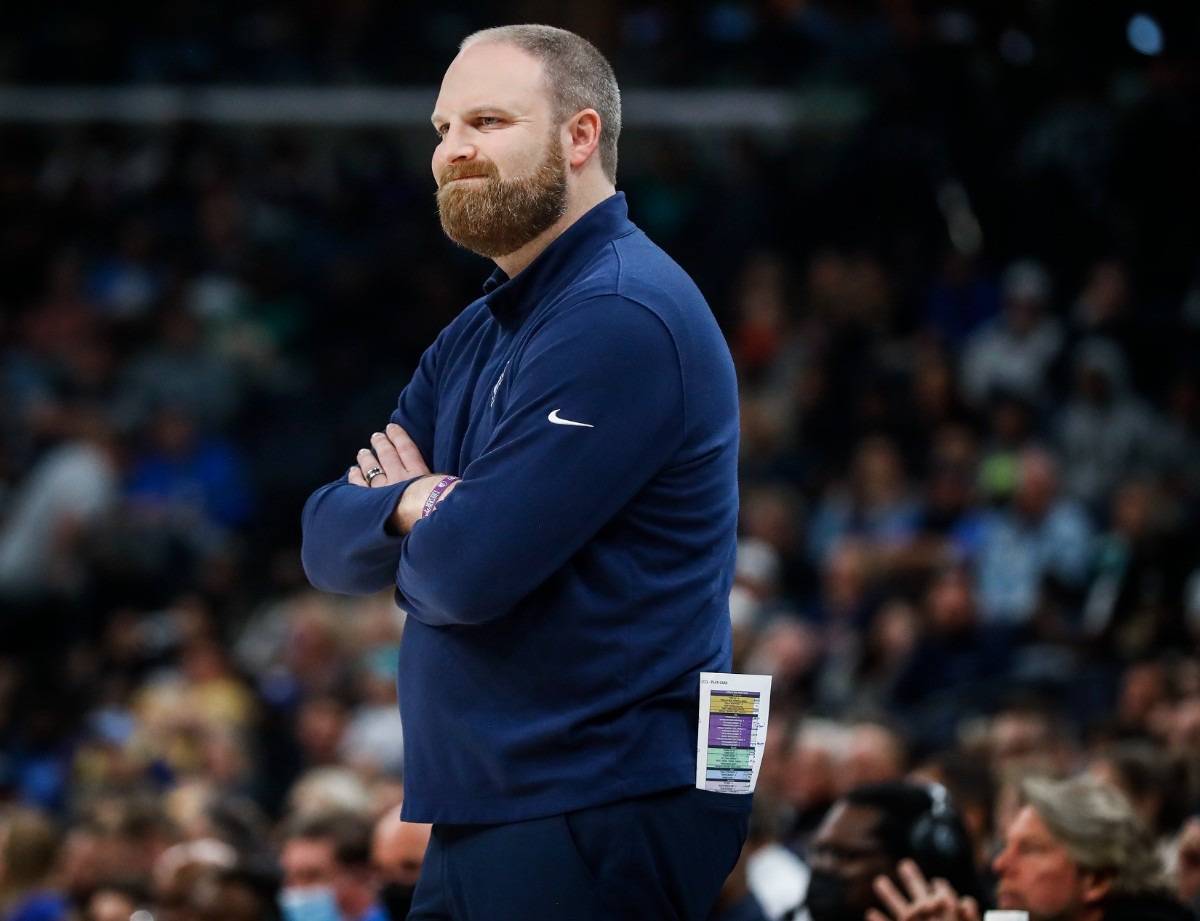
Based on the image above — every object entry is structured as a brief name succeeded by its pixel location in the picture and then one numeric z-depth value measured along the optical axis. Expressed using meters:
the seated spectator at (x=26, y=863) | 11.30
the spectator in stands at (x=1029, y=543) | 15.99
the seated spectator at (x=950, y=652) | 14.72
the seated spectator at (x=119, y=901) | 9.41
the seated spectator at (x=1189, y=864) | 8.57
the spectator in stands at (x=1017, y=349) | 18.09
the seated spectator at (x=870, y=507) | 16.83
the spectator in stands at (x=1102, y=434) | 17.08
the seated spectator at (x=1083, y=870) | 6.85
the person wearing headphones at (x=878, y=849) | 6.77
